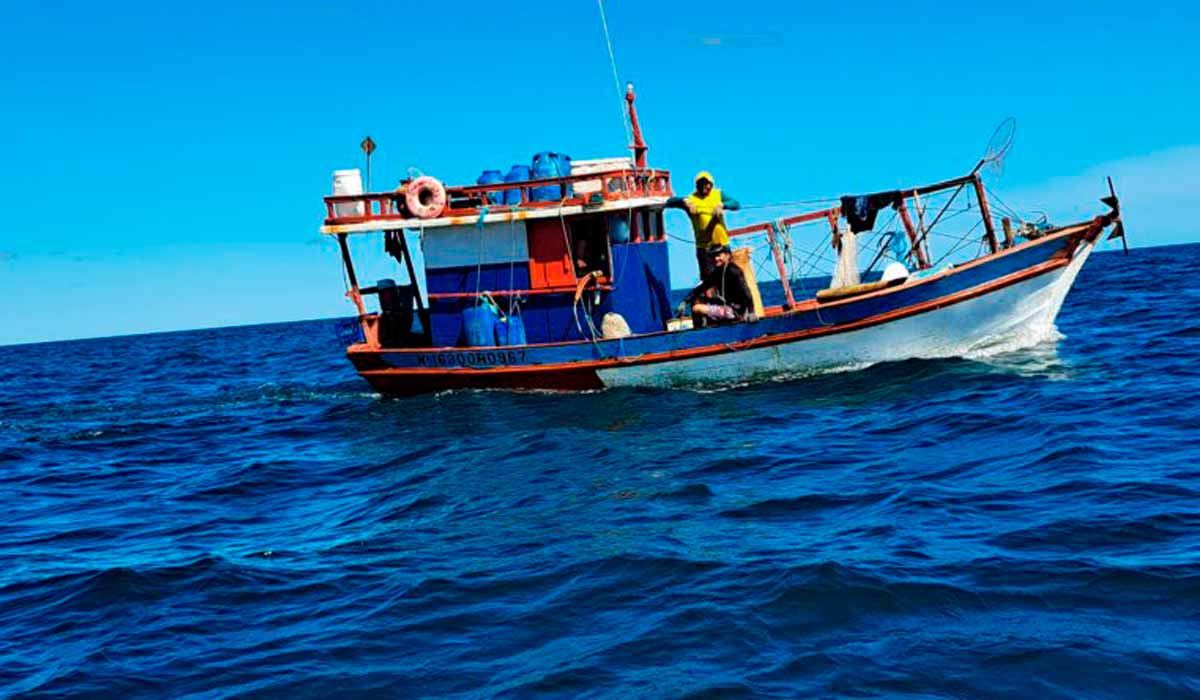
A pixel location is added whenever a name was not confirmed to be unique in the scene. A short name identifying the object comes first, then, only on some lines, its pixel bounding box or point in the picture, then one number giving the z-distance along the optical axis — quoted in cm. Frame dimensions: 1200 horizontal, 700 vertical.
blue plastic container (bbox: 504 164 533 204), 1759
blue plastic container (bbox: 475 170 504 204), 1770
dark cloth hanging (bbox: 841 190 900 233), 1622
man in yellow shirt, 1599
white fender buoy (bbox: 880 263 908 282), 1520
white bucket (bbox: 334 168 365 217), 1803
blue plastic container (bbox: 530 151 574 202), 1769
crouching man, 1602
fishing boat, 1502
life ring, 1727
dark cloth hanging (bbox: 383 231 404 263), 1922
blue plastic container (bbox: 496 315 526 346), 1709
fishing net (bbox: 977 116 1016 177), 1502
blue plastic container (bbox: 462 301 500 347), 1708
